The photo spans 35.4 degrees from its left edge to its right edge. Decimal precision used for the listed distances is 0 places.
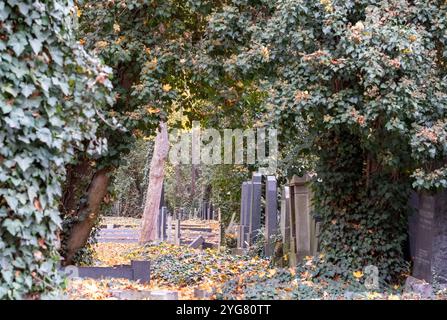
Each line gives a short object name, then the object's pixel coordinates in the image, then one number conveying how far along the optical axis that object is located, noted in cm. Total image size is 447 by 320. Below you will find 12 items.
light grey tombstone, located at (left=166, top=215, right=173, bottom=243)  2905
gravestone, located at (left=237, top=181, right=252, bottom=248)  2155
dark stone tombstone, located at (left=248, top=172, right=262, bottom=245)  2122
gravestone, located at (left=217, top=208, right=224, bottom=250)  2384
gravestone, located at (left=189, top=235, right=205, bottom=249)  2339
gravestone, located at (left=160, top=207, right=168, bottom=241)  2959
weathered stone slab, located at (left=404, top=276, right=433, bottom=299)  841
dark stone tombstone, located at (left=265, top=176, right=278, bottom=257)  1822
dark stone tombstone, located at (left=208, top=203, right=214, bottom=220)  4109
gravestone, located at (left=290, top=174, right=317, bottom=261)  1457
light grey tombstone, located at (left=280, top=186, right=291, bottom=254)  1641
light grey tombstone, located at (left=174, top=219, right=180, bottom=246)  2603
